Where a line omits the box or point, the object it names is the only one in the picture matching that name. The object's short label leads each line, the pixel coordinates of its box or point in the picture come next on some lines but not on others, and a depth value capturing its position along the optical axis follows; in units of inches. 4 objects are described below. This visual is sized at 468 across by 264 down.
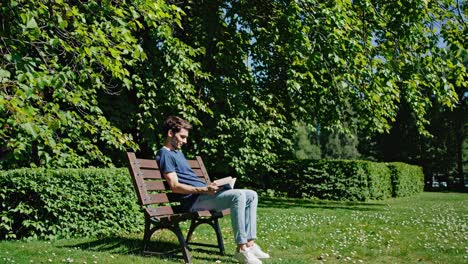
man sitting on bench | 225.1
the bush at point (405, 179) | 1029.8
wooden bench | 229.1
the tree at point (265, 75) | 458.0
